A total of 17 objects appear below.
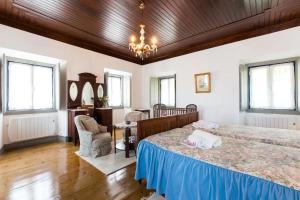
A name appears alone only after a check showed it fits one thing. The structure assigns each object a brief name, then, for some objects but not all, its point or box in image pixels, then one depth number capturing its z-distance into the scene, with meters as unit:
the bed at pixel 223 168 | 1.20
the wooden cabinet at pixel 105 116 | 4.93
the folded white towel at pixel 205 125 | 2.97
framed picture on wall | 4.77
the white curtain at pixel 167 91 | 6.25
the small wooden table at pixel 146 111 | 6.32
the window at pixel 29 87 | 4.04
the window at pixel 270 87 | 4.02
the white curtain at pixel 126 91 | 6.50
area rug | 2.76
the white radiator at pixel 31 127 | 3.85
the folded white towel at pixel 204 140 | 1.88
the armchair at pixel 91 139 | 3.27
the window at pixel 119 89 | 6.22
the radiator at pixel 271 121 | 3.81
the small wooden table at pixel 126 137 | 3.33
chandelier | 3.00
